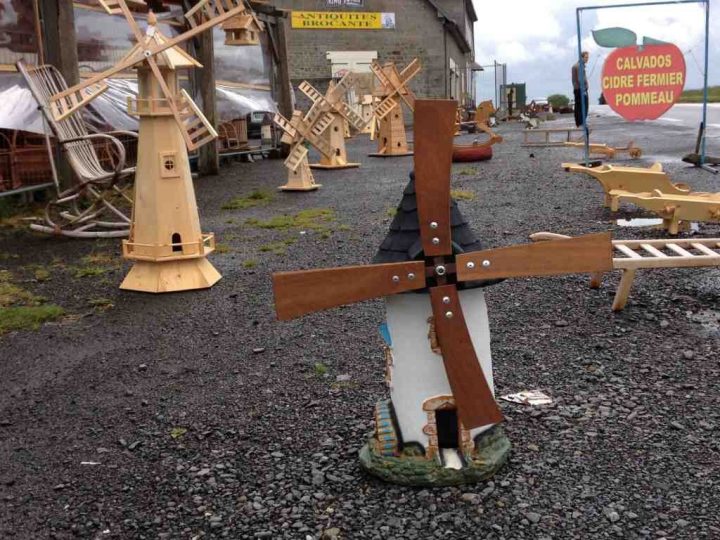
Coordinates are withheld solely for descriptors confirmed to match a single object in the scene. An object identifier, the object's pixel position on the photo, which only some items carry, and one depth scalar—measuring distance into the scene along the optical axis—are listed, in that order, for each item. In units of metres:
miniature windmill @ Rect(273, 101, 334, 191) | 11.79
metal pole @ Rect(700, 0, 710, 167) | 10.41
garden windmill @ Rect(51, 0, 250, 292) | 5.80
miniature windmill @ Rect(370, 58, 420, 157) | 16.97
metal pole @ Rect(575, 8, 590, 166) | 10.77
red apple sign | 9.84
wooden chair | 7.58
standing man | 12.49
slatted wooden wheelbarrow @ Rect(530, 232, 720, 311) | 4.80
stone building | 29.09
